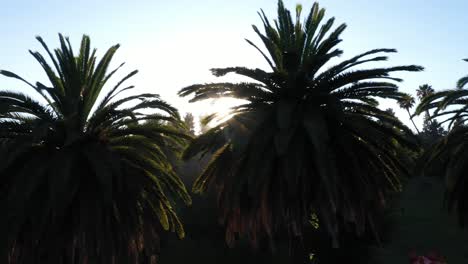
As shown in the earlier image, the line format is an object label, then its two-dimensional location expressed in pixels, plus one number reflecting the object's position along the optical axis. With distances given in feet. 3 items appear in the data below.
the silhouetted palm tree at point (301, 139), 53.72
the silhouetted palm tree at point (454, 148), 70.18
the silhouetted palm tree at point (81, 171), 52.21
